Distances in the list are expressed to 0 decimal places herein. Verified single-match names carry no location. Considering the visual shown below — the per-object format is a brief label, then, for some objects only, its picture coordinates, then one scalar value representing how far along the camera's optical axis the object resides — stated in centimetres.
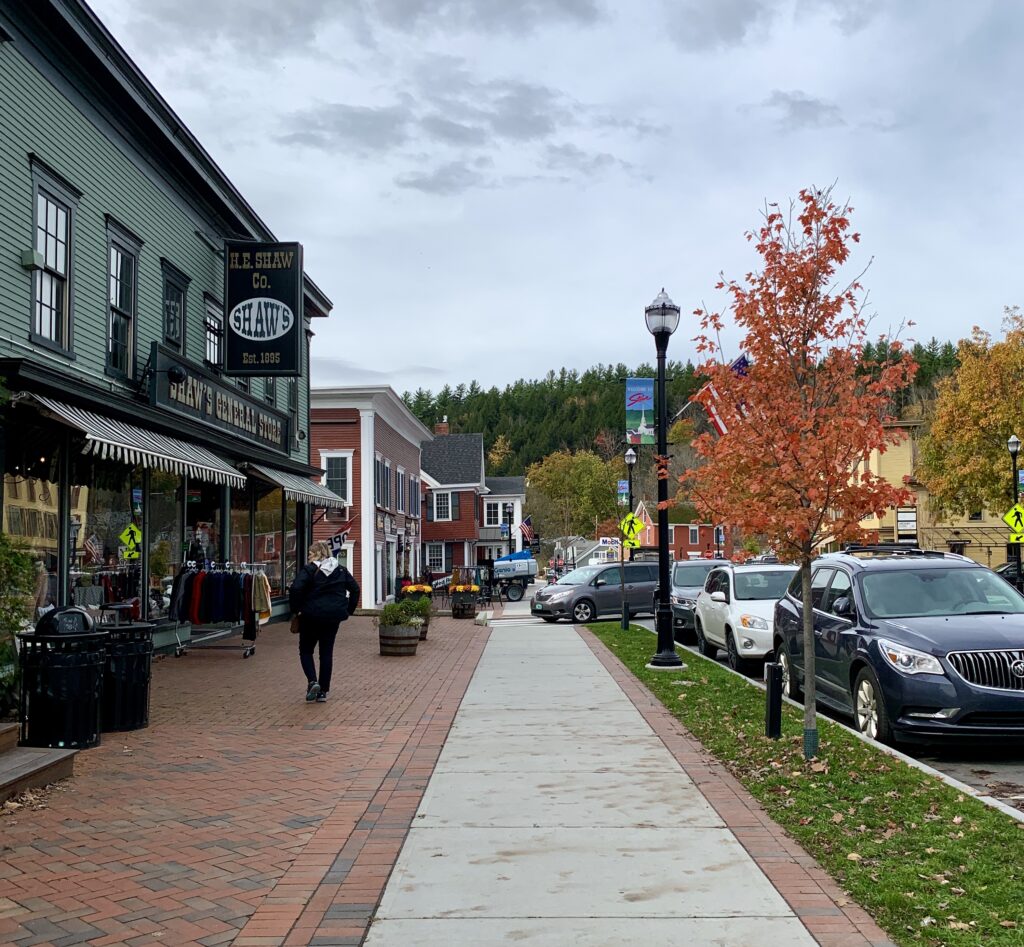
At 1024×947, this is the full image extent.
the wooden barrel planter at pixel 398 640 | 1742
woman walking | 1168
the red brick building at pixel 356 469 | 3669
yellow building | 5850
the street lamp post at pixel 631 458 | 2639
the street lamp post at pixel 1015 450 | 2775
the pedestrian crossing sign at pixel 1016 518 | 2784
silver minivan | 2972
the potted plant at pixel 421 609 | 1833
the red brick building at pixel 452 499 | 6250
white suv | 1508
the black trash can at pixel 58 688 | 834
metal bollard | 909
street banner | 1786
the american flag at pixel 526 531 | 5284
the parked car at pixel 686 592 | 2070
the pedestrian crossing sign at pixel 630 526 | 3102
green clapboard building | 1251
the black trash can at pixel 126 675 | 945
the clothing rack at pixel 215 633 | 1715
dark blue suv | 865
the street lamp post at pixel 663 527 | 1506
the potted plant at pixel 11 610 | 847
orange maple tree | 829
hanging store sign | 1912
